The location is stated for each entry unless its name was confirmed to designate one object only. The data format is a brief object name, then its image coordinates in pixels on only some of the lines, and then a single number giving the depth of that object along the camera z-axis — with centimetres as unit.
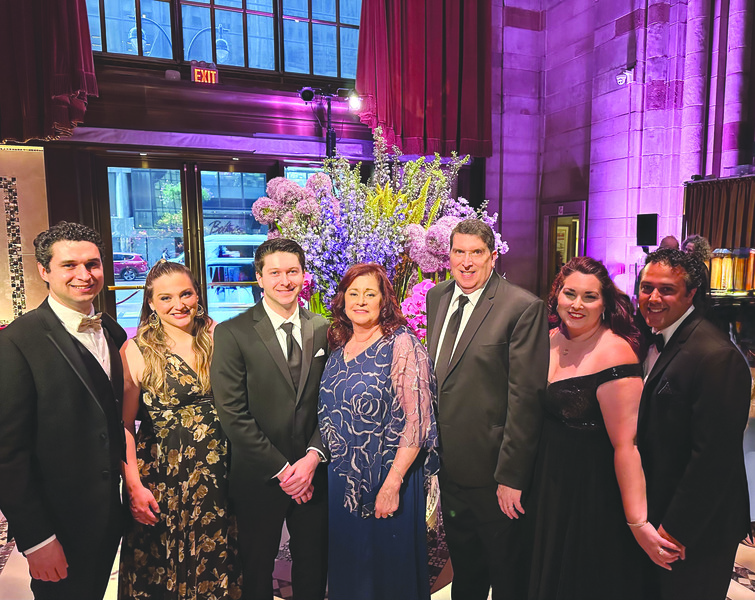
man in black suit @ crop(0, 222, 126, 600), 147
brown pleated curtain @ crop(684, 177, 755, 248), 445
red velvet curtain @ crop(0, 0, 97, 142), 380
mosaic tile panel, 430
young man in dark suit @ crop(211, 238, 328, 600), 178
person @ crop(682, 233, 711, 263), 370
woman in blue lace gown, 174
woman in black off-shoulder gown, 162
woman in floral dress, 179
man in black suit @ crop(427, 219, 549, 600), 175
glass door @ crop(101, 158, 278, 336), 478
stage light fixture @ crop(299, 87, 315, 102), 480
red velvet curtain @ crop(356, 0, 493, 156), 501
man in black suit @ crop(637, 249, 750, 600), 148
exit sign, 468
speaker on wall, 477
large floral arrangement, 214
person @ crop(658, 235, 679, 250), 443
